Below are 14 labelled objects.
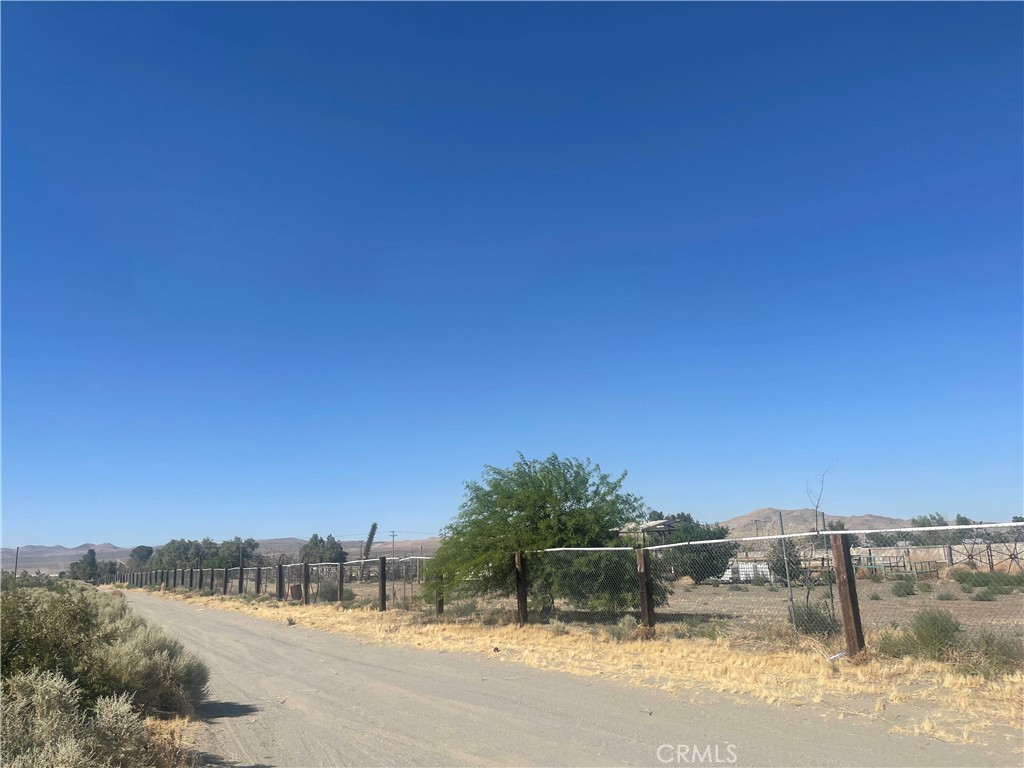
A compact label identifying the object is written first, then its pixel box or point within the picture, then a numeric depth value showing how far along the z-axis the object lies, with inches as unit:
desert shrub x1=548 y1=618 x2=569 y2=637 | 660.1
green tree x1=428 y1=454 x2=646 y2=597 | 754.2
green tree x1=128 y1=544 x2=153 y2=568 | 5816.9
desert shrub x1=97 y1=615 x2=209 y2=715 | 336.2
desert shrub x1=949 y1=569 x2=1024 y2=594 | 440.8
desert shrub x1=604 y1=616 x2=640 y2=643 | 591.0
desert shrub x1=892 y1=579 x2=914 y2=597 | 830.9
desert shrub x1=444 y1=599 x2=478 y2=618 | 894.1
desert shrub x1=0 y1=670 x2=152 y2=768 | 216.1
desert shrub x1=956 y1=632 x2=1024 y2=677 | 371.9
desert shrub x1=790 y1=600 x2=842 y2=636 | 500.4
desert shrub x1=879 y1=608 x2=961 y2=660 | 408.8
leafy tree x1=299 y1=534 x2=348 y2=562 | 3599.9
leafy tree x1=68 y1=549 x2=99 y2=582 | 3971.2
